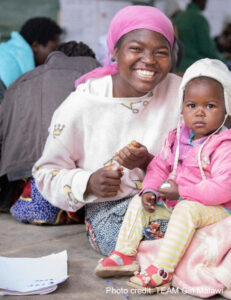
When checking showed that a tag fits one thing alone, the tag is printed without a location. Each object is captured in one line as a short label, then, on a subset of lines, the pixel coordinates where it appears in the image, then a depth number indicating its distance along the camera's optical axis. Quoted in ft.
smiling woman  8.61
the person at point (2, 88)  12.83
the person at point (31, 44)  14.17
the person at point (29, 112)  11.18
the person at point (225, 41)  27.35
